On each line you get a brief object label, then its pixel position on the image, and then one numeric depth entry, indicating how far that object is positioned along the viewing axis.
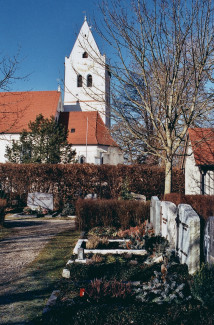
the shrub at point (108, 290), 4.96
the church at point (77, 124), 37.88
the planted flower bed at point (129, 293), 4.30
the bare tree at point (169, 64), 10.14
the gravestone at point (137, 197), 16.23
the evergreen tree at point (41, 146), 24.39
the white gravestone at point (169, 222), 7.77
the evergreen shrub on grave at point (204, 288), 4.62
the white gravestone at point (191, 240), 6.04
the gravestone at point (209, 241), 5.79
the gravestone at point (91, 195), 17.94
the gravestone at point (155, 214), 9.29
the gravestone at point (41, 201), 17.23
